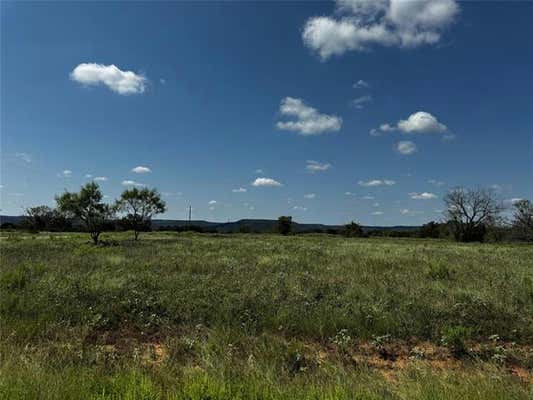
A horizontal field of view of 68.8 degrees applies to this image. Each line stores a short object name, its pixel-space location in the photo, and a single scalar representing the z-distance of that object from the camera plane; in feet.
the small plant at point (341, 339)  20.53
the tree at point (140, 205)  156.15
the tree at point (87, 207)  126.31
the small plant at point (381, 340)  20.80
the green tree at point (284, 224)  276.62
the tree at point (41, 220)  303.89
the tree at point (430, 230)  282.64
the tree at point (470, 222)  220.02
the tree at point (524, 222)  208.64
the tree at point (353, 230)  266.53
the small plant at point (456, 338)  20.24
